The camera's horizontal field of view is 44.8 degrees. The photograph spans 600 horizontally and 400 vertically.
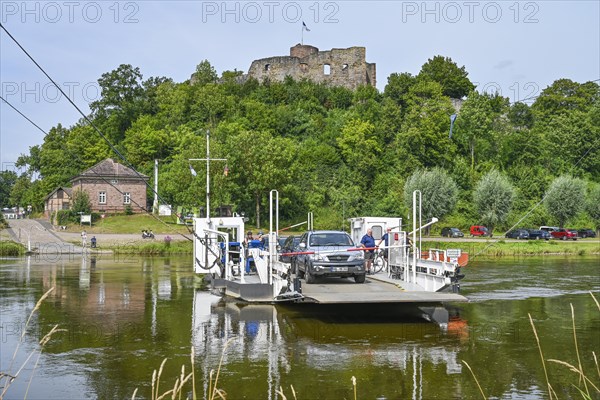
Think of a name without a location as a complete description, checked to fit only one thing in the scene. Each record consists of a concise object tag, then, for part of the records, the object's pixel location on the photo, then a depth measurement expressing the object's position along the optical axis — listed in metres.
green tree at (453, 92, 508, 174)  91.06
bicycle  27.62
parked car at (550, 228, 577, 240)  67.75
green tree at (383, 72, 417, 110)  102.88
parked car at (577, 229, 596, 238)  73.15
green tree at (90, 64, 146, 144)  113.38
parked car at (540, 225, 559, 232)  70.99
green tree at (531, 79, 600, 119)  103.50
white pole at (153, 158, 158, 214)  81.25
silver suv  21.56
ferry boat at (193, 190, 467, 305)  18.47
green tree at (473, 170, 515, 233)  69.31
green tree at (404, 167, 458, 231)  70.00
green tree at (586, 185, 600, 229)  72.12
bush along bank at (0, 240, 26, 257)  53.69
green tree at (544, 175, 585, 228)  70.50
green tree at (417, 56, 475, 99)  109.31
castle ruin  113.00
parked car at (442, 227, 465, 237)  68.12
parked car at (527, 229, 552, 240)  67.31
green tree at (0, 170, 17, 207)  178.50
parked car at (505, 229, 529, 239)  68.06
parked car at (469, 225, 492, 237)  71.00
